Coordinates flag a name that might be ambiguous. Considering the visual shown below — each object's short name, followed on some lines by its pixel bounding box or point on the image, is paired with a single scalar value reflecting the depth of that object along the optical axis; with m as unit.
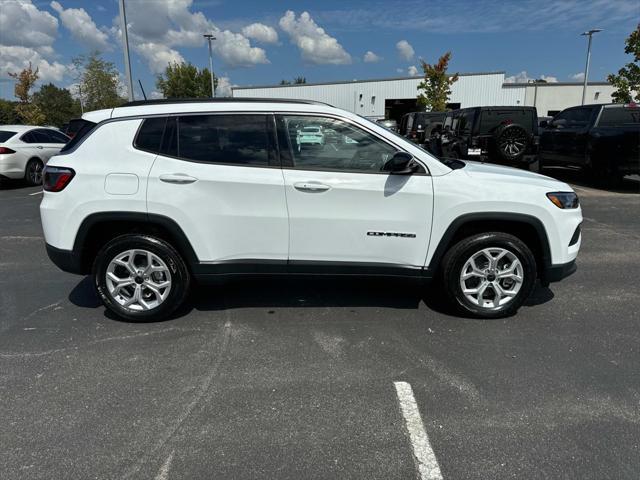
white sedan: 11.45
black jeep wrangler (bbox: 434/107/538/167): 11.55
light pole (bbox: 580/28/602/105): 35.04
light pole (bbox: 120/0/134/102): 13.45
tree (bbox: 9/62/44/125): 30.05
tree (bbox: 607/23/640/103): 16.84
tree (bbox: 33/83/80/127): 52.34
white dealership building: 44.19
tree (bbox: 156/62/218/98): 53.69
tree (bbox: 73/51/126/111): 33.94
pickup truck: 10.00
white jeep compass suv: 3.70
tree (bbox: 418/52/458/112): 36.12
